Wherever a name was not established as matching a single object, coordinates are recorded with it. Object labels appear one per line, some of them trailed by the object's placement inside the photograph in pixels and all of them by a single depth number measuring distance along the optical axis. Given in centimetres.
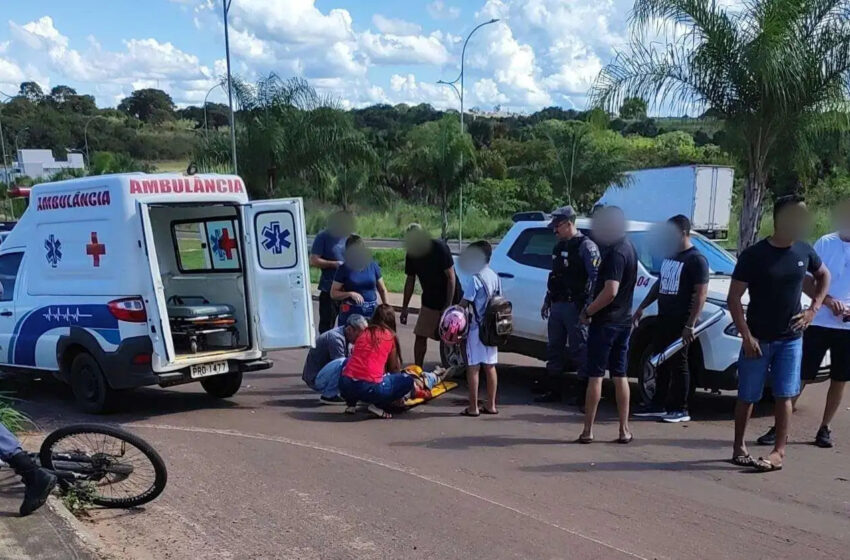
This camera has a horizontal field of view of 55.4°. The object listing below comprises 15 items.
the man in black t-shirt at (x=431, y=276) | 888
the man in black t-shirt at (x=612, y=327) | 666
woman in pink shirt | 771
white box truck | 2773
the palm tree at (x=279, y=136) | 2047
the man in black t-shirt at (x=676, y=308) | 712
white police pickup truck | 754
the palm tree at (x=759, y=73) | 1178
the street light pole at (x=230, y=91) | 1986
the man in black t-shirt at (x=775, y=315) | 583
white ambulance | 745
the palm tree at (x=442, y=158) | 2772
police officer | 785
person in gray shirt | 830
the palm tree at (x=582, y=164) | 3366
